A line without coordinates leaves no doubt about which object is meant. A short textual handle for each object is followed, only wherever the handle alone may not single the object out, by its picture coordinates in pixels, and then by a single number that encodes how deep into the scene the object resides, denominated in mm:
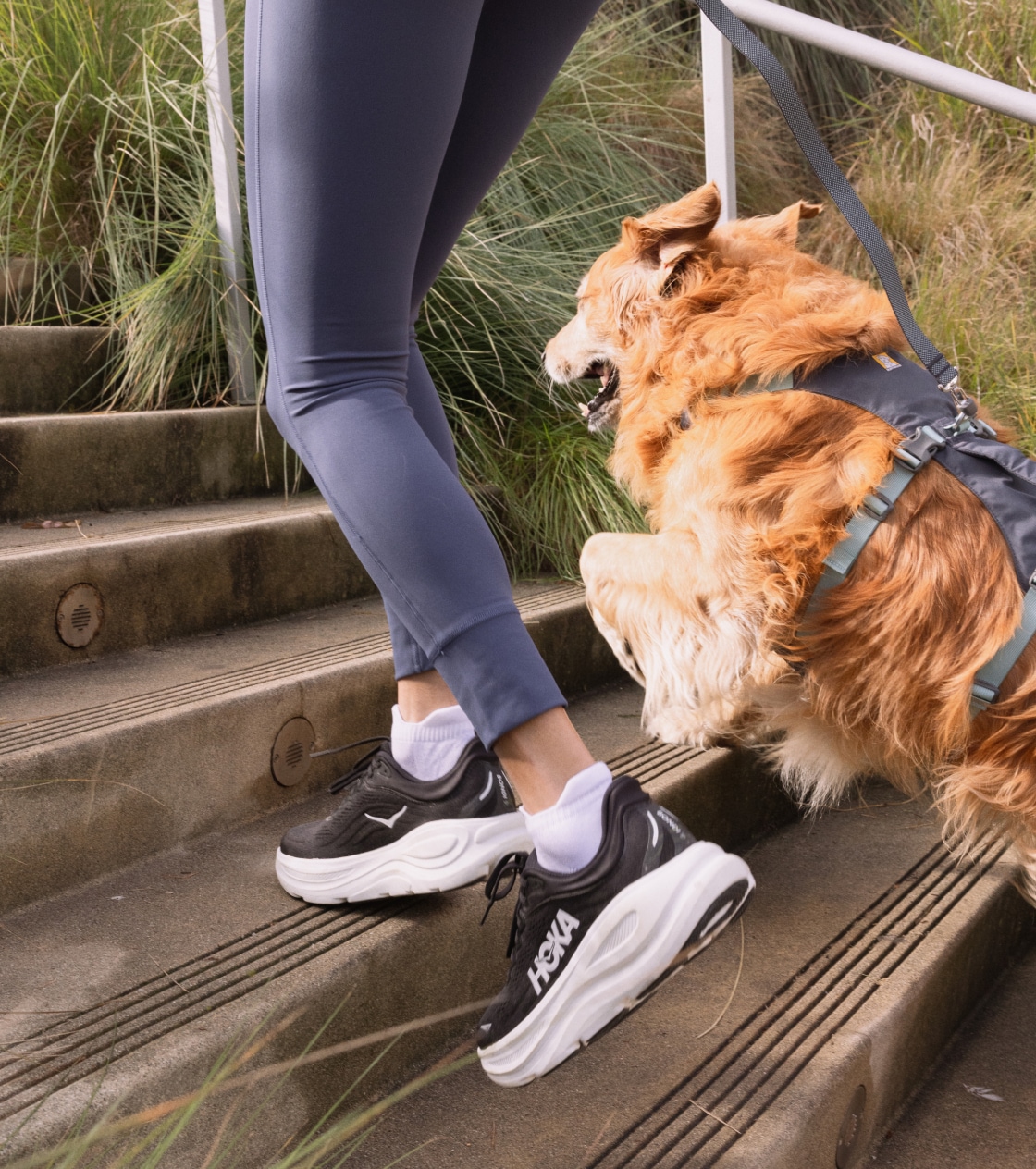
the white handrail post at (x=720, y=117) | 2561
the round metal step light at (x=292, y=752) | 1796
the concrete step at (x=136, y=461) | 2285
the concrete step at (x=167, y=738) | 1473
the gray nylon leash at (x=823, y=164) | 1399
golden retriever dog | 1455
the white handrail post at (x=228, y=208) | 2863
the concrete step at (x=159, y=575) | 1880
